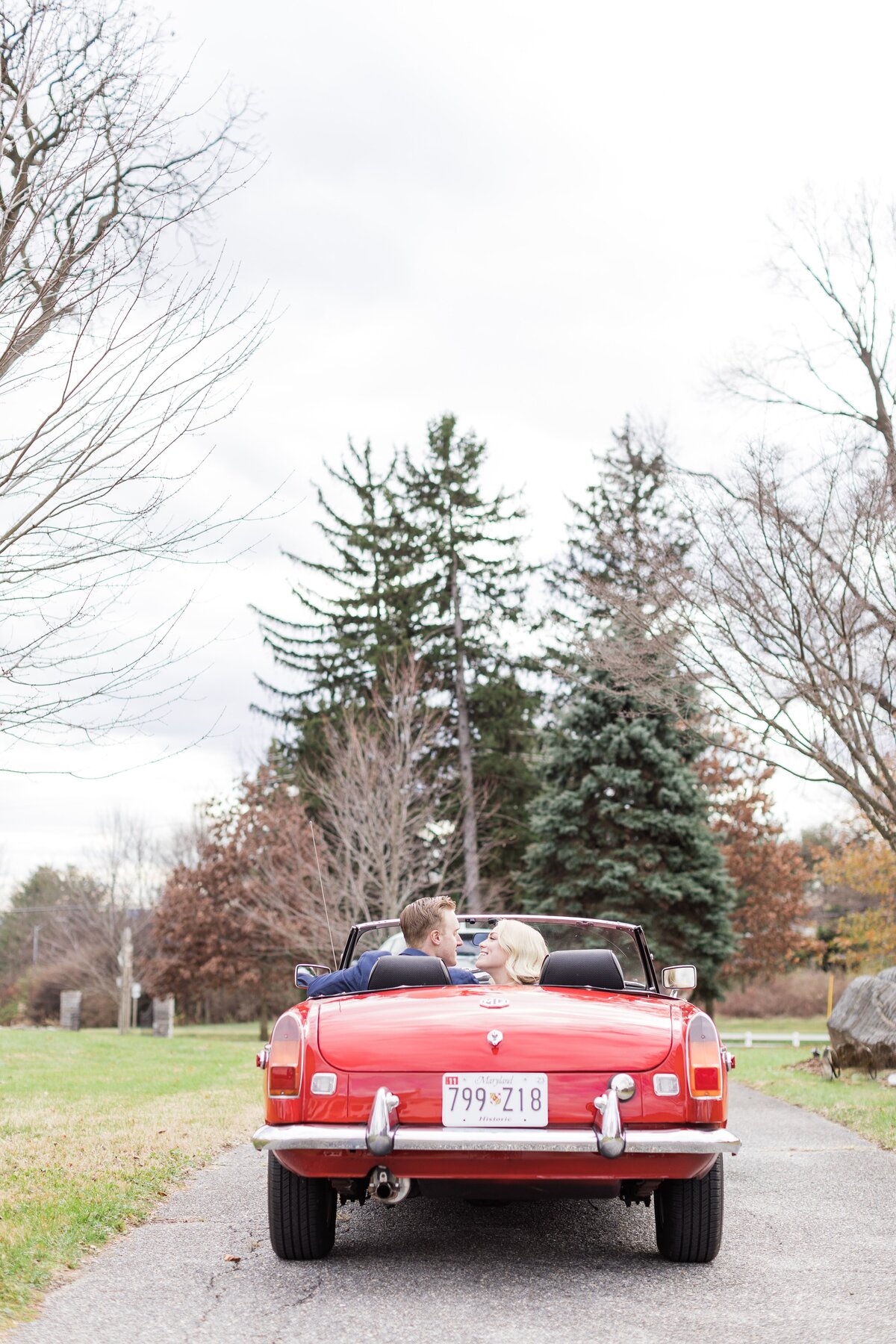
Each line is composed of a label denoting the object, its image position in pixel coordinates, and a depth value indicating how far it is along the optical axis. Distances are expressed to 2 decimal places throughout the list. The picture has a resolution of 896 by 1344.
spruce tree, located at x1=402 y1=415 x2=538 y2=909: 36.62
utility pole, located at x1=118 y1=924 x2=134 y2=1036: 29.97
